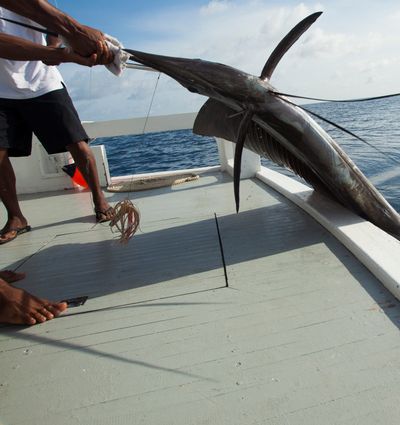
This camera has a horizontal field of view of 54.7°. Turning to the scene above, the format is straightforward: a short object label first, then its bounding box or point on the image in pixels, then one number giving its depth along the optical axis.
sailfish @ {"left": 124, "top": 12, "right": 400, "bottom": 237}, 2.08
